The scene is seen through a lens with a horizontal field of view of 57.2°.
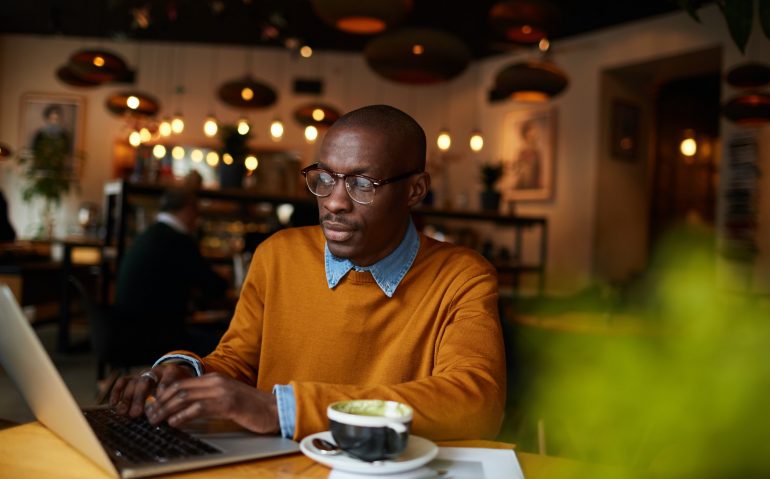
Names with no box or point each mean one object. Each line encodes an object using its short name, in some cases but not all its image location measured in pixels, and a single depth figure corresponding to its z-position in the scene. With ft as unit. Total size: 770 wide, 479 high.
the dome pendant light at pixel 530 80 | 14.62
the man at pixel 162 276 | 13.55
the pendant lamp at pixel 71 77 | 20.70
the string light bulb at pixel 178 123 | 29.89
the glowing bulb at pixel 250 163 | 18.54
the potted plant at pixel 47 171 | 30.37
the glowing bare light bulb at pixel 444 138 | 27.42
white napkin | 2.73
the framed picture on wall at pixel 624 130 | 28.35
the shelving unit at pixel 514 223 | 21.26
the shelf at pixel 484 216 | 20.20
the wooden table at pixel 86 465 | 2.79
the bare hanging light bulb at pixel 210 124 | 28.30
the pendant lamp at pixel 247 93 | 19.03
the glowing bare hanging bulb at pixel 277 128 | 27.61
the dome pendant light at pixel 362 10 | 11.16
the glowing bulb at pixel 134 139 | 29.95
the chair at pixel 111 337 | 12.23
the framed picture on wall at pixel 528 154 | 29.66
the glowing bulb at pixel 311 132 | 25.22
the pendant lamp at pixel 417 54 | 12.91
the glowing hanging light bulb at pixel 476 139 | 27.03
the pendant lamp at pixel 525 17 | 13.76
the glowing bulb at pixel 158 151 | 31.62
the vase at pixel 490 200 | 22.56
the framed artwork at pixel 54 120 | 33.27
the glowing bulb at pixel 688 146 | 29.32
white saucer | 2.69
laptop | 2.73
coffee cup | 2.69
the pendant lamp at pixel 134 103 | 20.11
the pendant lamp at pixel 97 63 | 15.42
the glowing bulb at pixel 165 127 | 29.32
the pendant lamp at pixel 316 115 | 21.70
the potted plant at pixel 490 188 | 22.57
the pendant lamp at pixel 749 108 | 17.19
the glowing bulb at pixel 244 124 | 26.13
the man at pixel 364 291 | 4.40
